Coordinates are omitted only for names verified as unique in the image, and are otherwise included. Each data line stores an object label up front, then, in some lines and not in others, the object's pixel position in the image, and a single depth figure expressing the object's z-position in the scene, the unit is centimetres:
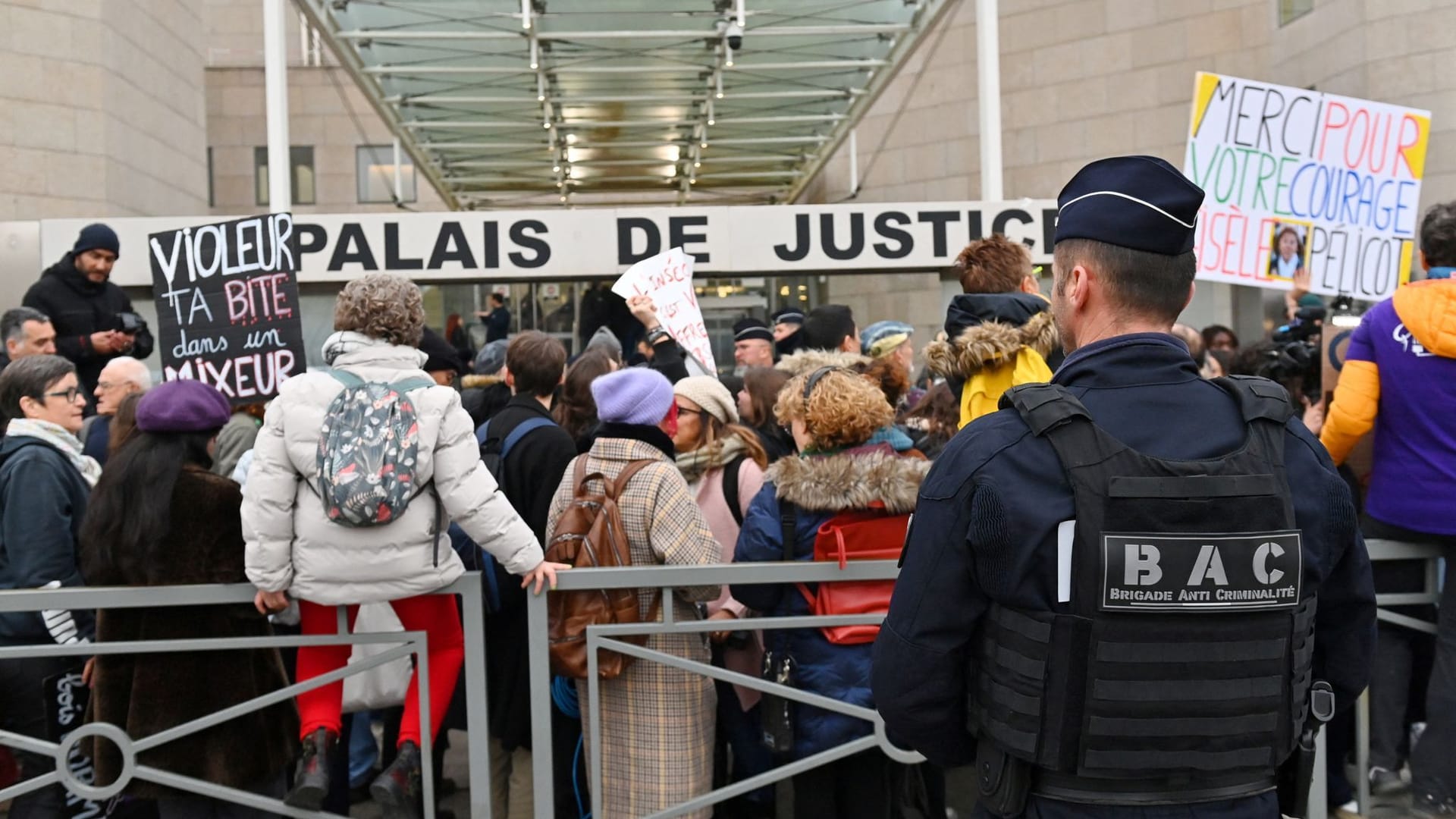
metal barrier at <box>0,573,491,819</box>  437
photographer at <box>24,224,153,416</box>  730
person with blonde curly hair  446
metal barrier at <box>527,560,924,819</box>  443
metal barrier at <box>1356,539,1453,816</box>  492
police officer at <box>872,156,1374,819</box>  222
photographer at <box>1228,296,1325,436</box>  586
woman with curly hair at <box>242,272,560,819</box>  428
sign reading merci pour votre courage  781
